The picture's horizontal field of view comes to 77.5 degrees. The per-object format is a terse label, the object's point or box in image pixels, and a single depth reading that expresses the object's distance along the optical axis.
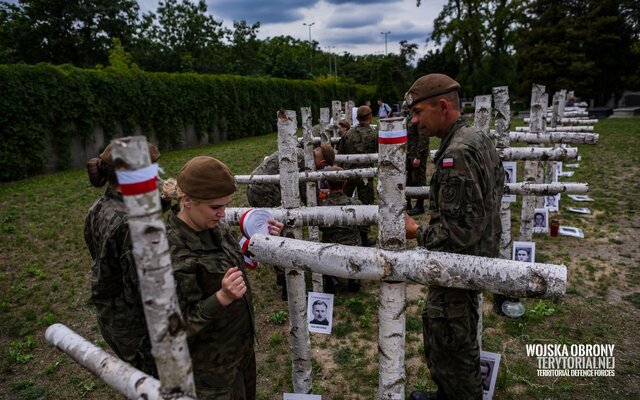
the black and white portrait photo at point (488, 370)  3.17
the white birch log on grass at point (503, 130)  4.61
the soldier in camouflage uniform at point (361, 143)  7.45
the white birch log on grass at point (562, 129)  9.30
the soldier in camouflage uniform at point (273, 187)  5.59
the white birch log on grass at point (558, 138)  5.87
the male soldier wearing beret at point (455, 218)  2.47
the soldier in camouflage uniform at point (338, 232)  5.34
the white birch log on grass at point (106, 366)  1.53
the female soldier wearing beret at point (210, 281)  2.15
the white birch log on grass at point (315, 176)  5.08
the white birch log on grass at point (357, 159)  6.44
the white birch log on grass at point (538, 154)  4.68
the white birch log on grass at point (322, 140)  7.74
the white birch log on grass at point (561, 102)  10.76
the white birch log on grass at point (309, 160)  5.51
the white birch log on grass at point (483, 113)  4.16
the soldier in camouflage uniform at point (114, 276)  2.60
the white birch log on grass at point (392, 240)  2.17
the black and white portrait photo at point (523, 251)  4.94
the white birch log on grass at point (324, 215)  2.90
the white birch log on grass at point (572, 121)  11.93
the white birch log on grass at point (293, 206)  3.23
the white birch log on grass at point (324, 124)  7.75
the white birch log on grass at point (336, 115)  10.16
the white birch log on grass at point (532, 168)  6.09
